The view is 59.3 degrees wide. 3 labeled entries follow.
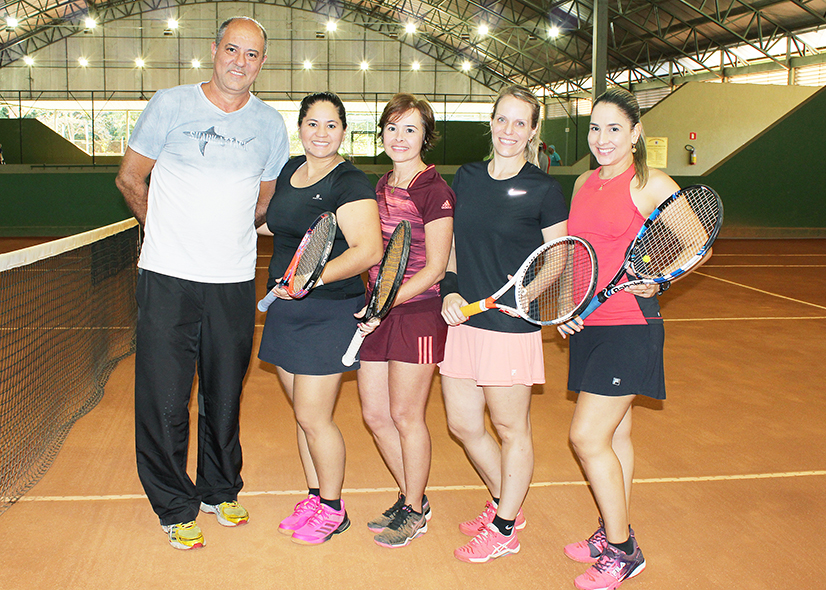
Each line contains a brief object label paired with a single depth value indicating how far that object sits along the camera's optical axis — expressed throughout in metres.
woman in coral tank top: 2.57
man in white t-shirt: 2.77
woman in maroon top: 2.65
